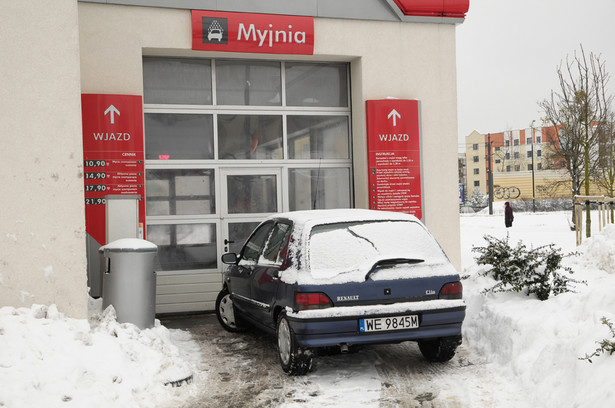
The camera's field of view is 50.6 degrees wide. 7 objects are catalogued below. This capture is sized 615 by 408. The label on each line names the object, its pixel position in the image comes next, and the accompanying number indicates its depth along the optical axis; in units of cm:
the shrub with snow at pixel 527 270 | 702
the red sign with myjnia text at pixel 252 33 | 1009
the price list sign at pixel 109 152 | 962
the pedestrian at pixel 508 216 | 2571
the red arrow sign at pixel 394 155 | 1096
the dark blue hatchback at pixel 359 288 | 572
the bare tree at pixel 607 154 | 2072
